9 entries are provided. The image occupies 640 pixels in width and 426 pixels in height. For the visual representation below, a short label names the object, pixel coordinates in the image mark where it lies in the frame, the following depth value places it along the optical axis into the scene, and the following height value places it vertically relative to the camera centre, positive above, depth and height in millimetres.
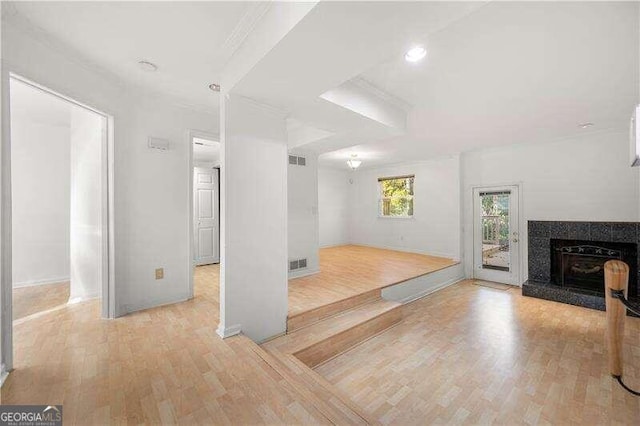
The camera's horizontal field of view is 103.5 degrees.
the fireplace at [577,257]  3760 -757
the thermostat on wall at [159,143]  2988 +836
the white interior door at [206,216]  5505 -74
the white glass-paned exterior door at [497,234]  4969 -481
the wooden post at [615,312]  2053 -848
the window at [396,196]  7090 +465
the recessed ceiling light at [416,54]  2076 +1332
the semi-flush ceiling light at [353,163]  5829 +1143
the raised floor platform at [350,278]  3160 -1141
